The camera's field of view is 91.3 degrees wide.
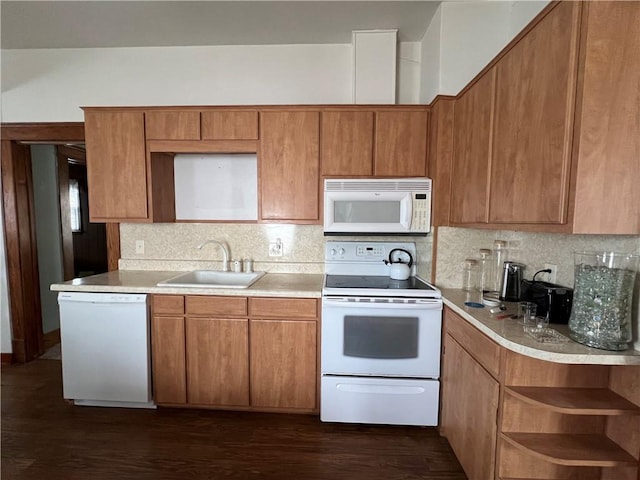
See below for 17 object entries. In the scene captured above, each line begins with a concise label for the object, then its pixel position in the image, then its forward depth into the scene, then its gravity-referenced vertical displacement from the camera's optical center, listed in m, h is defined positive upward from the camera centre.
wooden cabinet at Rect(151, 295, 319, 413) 2.16 -0.92
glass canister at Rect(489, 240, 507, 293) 2.10 -0.27
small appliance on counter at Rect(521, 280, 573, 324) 1.47 -0.38
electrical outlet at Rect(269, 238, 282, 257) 2.75 -0.25
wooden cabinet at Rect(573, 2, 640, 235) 1.09 +0.35
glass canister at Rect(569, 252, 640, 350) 1.18 -0.29
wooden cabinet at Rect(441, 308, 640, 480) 1.22 -0.84
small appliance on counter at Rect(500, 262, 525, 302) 1.82 -0.35
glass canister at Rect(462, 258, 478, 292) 2.17 -0.37
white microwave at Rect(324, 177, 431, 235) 2.23 +0.11
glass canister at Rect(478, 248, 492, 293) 2.16 -0.35
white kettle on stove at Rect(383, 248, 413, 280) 2.39 -0.34
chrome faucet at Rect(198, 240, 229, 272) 2.69 -0.30
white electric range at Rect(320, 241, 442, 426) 2.04 -0.88
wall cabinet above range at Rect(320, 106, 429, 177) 2.29 +0.58
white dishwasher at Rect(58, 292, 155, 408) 2.18 -0.91
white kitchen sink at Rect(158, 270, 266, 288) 2.61 -0.50
